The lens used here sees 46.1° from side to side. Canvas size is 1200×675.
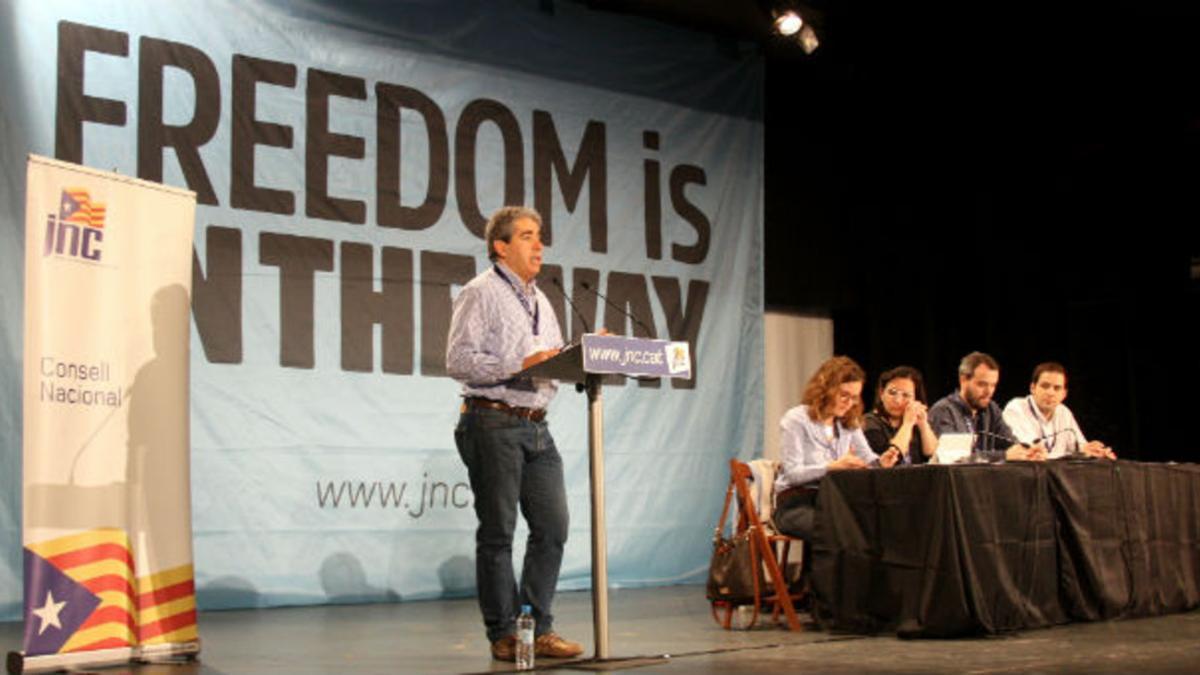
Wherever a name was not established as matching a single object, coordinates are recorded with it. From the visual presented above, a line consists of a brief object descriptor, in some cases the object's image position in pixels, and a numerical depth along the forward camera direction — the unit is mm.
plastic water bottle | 3732
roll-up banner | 3709
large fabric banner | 6074
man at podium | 3934
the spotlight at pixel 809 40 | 7586
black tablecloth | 4520
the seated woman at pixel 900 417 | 5473
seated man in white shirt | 6008
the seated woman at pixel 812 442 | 5059
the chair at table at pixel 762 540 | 4965
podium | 3654
